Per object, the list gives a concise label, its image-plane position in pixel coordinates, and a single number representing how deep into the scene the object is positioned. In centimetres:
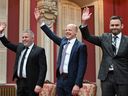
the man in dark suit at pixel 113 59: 285
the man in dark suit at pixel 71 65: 305
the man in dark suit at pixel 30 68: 338
